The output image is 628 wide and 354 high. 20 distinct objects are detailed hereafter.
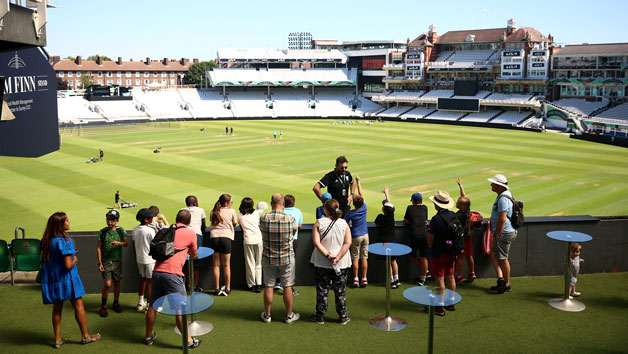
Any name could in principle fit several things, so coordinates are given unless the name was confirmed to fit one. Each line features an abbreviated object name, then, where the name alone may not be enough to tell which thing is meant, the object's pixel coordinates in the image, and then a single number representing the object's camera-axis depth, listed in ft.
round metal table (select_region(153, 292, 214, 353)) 19.11
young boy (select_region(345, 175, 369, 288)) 30.76
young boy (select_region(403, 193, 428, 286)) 30.94
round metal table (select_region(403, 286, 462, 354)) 19.85
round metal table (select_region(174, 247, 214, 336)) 24.90
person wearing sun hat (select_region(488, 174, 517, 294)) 30.04
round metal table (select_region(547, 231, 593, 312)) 27.96
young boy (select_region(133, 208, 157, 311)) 26.63
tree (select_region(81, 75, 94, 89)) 423.23
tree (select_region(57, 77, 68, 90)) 393.70
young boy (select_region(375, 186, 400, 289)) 30.86
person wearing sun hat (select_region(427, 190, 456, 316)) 27.43
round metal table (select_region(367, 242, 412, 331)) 25.71
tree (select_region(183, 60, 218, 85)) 462.60
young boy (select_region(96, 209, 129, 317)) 27.32
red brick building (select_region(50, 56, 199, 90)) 425.28
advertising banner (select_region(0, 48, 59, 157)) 23.81
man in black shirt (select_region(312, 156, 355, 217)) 34.58
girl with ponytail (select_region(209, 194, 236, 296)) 30.04
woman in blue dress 23.22
